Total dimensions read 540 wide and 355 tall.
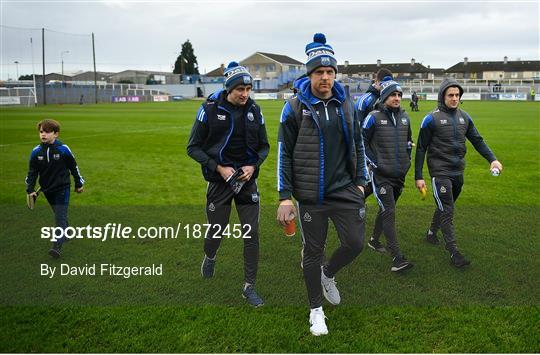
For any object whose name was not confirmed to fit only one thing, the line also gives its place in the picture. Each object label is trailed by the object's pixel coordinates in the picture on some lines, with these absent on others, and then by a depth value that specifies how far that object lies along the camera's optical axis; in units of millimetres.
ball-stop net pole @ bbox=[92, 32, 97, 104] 64062
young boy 5730
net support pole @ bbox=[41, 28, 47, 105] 55269
